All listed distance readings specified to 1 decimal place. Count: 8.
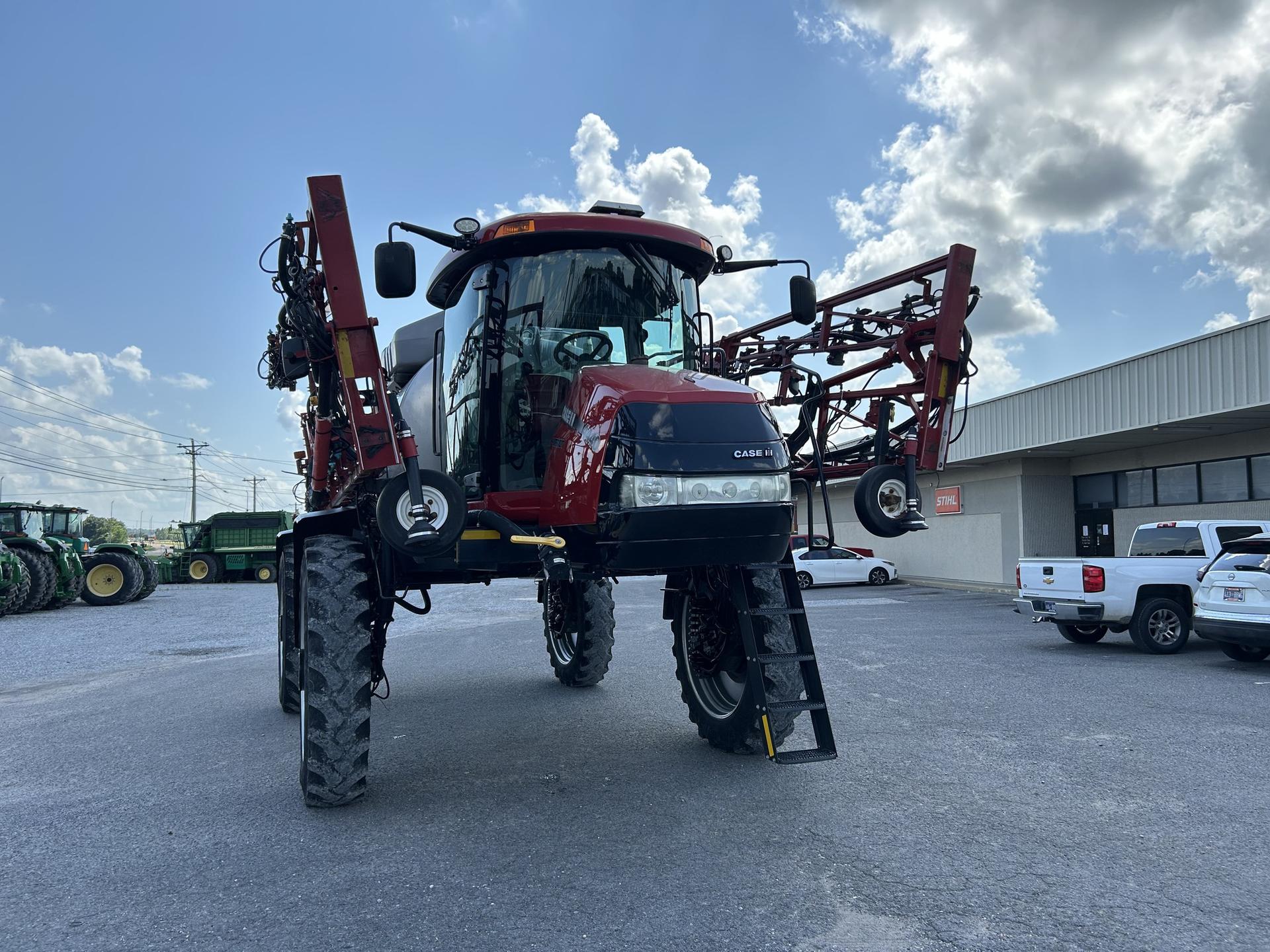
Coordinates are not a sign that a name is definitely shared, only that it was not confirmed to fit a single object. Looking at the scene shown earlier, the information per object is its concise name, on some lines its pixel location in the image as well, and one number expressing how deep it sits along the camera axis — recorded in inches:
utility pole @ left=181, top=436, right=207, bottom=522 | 3272.6
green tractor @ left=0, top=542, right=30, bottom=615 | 742.5
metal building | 667.4
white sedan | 1079.0
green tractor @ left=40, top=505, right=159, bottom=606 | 951.3
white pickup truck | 477.1
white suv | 398.0
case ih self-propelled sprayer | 189.8
